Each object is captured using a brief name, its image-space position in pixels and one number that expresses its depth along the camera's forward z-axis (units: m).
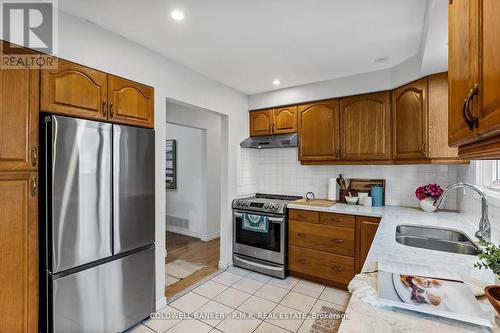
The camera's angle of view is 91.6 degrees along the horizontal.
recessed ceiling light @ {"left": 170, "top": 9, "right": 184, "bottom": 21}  1.71
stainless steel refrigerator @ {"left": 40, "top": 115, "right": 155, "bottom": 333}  1.58
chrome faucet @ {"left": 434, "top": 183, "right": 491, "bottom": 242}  1.48
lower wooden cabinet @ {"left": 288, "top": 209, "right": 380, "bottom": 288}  2.63
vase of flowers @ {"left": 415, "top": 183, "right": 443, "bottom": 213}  2.54
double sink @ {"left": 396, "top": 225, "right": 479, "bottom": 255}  1.75
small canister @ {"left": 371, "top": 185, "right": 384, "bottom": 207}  2.97
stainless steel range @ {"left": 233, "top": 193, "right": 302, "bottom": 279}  3.04
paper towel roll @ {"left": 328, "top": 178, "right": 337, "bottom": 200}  3.24
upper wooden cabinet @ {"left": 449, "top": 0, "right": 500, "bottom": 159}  0.60
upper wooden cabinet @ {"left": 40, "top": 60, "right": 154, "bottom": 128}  1.64
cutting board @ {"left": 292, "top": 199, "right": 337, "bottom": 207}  3.03
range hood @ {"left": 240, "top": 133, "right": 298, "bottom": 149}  3.29
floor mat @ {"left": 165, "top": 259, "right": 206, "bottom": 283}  3.10
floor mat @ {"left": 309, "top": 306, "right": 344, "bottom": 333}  2.06
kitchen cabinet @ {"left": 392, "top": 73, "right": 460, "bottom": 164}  2.34
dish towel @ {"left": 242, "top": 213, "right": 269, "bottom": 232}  3.11
